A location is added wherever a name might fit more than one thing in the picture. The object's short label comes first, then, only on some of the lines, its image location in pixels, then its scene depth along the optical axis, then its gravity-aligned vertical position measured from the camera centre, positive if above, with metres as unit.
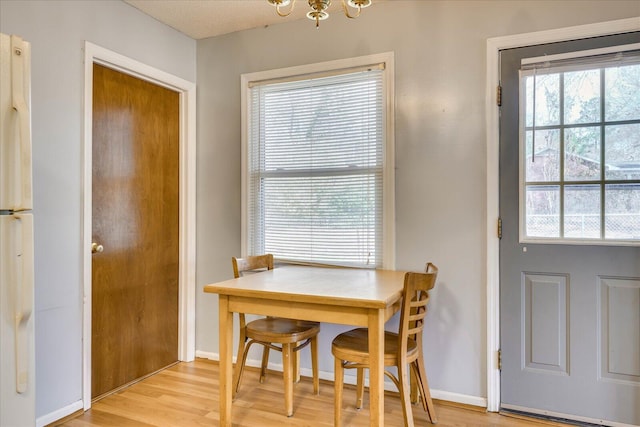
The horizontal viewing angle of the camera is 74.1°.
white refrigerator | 1.43 -0.09
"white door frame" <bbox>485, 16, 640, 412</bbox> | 2.42 -0.06
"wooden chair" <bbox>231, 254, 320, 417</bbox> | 2.34 -0.70
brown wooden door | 2.60 -0.10
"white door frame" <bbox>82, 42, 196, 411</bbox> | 3.20 -0.03
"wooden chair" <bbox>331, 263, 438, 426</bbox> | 1.92 -0.65
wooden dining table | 1.84 -0.42
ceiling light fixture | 1.72 +0.86
